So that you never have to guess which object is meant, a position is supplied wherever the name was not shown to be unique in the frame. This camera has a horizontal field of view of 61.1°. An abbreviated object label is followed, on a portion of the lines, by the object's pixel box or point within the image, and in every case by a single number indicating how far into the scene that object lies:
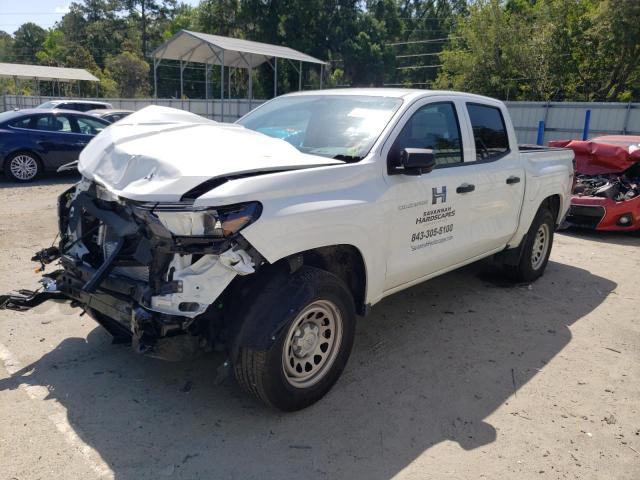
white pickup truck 2.90
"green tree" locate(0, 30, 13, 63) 89.44
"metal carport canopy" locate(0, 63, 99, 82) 35.59
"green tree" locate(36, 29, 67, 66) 67.22
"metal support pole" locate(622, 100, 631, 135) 16.55
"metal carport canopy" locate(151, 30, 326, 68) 23.94
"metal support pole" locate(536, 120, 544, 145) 16.30
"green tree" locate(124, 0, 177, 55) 68.38
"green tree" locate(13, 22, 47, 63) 89.59
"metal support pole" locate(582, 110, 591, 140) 15.12
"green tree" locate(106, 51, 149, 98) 54.09
